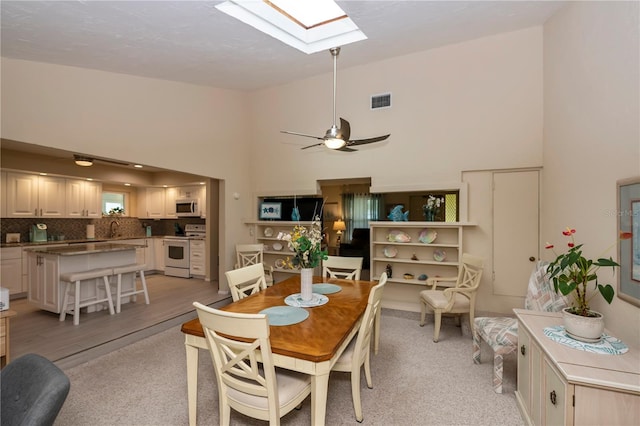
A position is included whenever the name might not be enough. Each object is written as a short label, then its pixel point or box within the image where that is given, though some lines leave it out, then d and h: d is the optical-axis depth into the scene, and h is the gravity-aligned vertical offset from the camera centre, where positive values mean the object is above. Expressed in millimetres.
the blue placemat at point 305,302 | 2250 -745
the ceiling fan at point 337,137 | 2920 +792
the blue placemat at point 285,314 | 1905 -740
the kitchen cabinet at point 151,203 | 7039 +205
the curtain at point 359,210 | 7461 +28
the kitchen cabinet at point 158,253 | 6738 -1002
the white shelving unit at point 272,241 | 5184 -569
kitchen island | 3729 -758
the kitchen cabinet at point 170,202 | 6895 +223
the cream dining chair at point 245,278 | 2561 -643
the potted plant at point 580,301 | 1682 -570
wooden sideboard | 1361 -904
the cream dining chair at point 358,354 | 1931 -1031
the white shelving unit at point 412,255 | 4004 -662
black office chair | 1004 -702
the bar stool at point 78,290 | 3543 -1047
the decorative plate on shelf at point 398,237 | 4180 -386
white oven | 6363 -1044
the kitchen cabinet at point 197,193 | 6590 +422
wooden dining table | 1511 -753
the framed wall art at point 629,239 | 1751 -179
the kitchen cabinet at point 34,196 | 4863 +282
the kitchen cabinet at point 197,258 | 6217 -1039
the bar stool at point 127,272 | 3990 -1001
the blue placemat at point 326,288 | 2664 -754
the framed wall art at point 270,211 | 5219 +1
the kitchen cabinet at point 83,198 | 5645 +261
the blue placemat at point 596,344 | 1631 -801
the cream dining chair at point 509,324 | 2369 -1037
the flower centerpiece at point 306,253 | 2320 -355
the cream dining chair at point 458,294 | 3328 -1051
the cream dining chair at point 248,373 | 1406 -893
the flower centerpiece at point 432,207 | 4109 +58
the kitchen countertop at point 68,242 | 4805 -592
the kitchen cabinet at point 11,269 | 4594 -948
